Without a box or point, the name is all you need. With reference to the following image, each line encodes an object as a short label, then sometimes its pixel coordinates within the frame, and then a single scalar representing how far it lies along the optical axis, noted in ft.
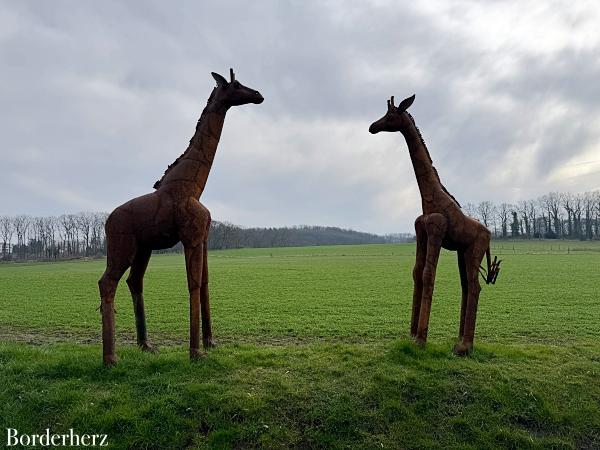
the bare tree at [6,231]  402.76
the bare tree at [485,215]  397.92
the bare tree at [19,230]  398.99
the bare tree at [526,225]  373.40
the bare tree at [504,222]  394.52
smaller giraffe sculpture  27.27
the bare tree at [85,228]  384.47
